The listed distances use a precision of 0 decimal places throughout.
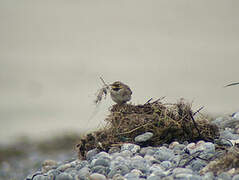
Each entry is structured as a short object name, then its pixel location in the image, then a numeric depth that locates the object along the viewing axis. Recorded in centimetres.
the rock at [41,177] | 1236
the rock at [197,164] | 1140
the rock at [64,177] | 1168
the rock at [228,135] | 1405
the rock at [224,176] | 1051
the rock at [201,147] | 1223
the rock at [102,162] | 1230
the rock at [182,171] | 1086
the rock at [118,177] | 1111
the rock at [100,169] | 1192
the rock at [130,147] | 1311
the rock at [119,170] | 1162
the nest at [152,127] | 1374
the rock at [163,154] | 1231
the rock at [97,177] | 1137
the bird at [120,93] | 1487
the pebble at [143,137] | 1352
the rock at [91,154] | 1376
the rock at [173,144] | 1323
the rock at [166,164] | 1174
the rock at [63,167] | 1293
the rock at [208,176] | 1061
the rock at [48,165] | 1399
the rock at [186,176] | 1041
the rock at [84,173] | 1172
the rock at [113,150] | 1348
